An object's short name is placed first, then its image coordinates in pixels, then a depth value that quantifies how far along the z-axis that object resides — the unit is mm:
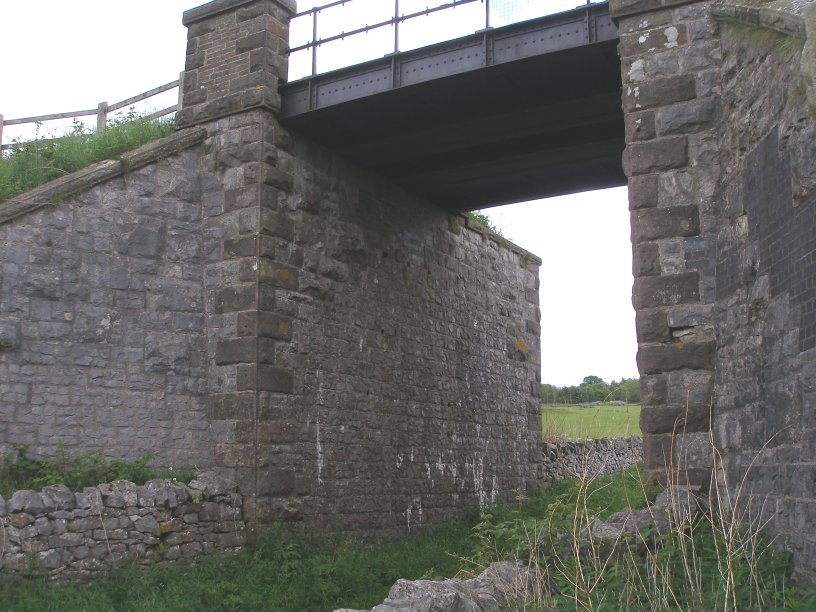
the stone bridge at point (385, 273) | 7336
